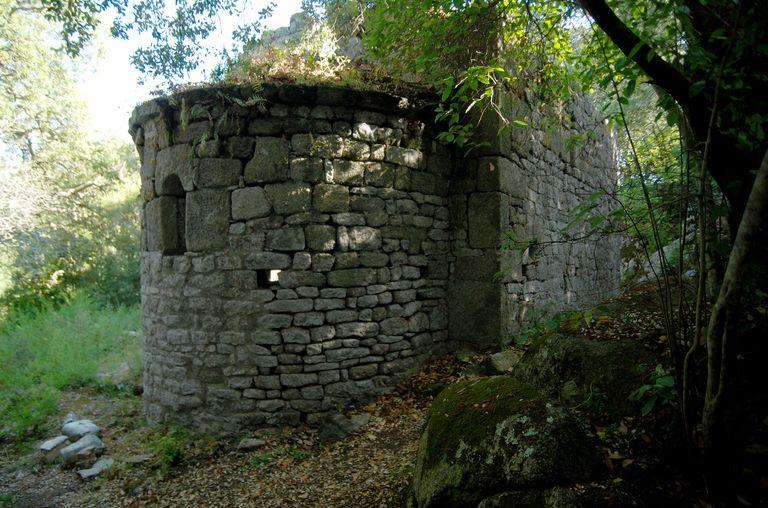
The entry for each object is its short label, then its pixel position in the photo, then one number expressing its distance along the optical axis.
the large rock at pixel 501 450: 2.34
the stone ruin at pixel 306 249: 4.71
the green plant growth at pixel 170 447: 4.42
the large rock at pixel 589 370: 2.76
